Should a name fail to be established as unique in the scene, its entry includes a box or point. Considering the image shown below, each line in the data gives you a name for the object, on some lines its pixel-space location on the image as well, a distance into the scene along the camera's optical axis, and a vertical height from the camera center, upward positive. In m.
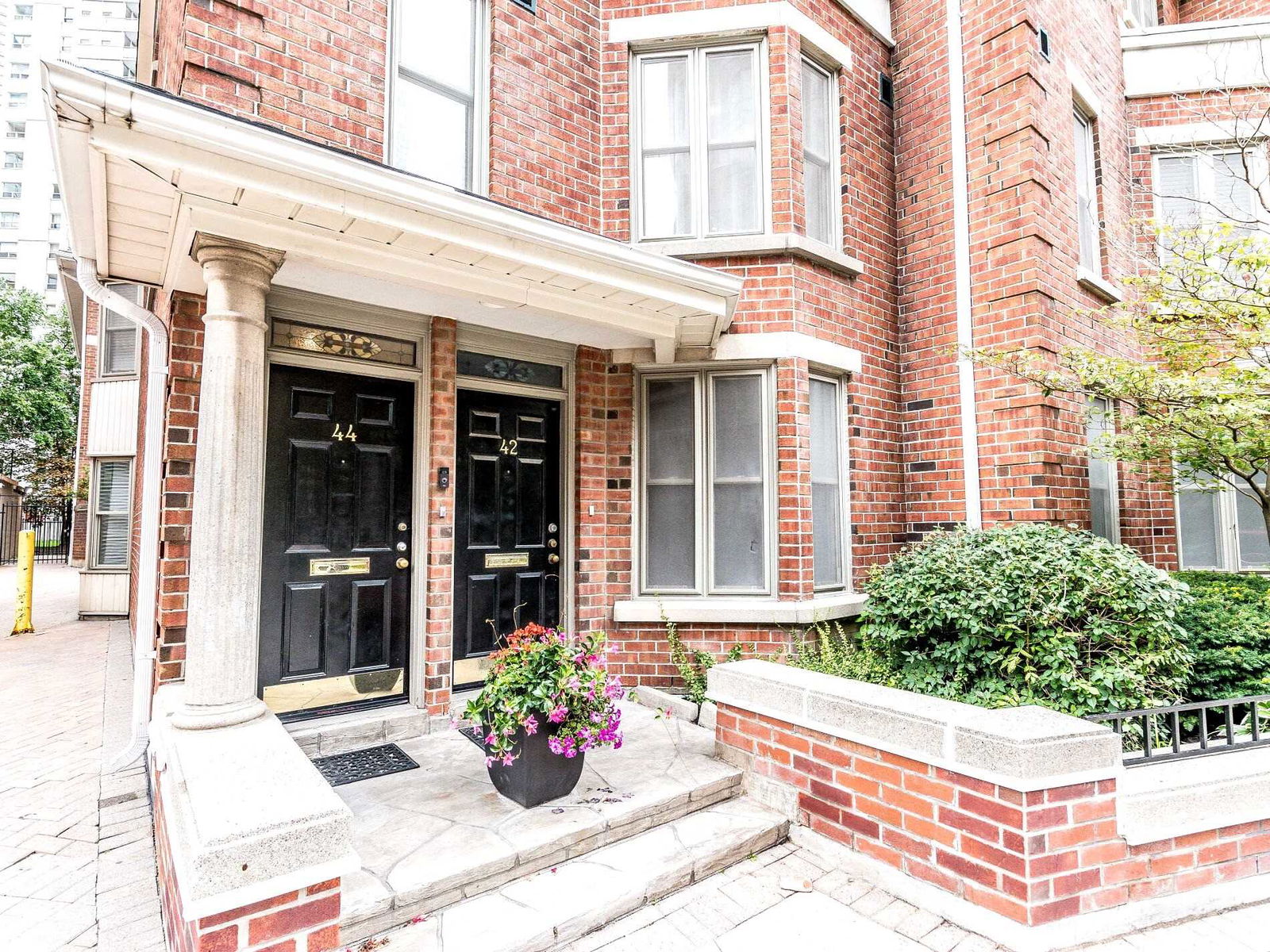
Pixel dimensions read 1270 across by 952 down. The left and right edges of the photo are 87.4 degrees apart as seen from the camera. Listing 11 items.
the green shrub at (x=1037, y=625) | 3.63 -0.62
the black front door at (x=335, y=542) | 3.96 -0.12
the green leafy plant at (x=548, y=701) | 3.10 -0.85
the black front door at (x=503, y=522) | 4.70 +0.00
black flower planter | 3.14 -1.19
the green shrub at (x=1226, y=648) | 3.98 -0.80
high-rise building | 39.00 +23.68
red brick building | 3.03 +1.33
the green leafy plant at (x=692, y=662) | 4.69 -1.05
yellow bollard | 9.07 -0.85
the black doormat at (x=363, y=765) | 3.57 -1.35
